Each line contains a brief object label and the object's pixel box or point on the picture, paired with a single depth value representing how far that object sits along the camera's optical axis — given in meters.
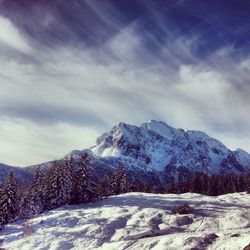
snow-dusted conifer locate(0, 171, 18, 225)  51.37
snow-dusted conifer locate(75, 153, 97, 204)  54.78
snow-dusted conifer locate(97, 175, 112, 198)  70.17
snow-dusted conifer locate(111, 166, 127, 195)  69.72
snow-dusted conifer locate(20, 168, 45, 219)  54.59
